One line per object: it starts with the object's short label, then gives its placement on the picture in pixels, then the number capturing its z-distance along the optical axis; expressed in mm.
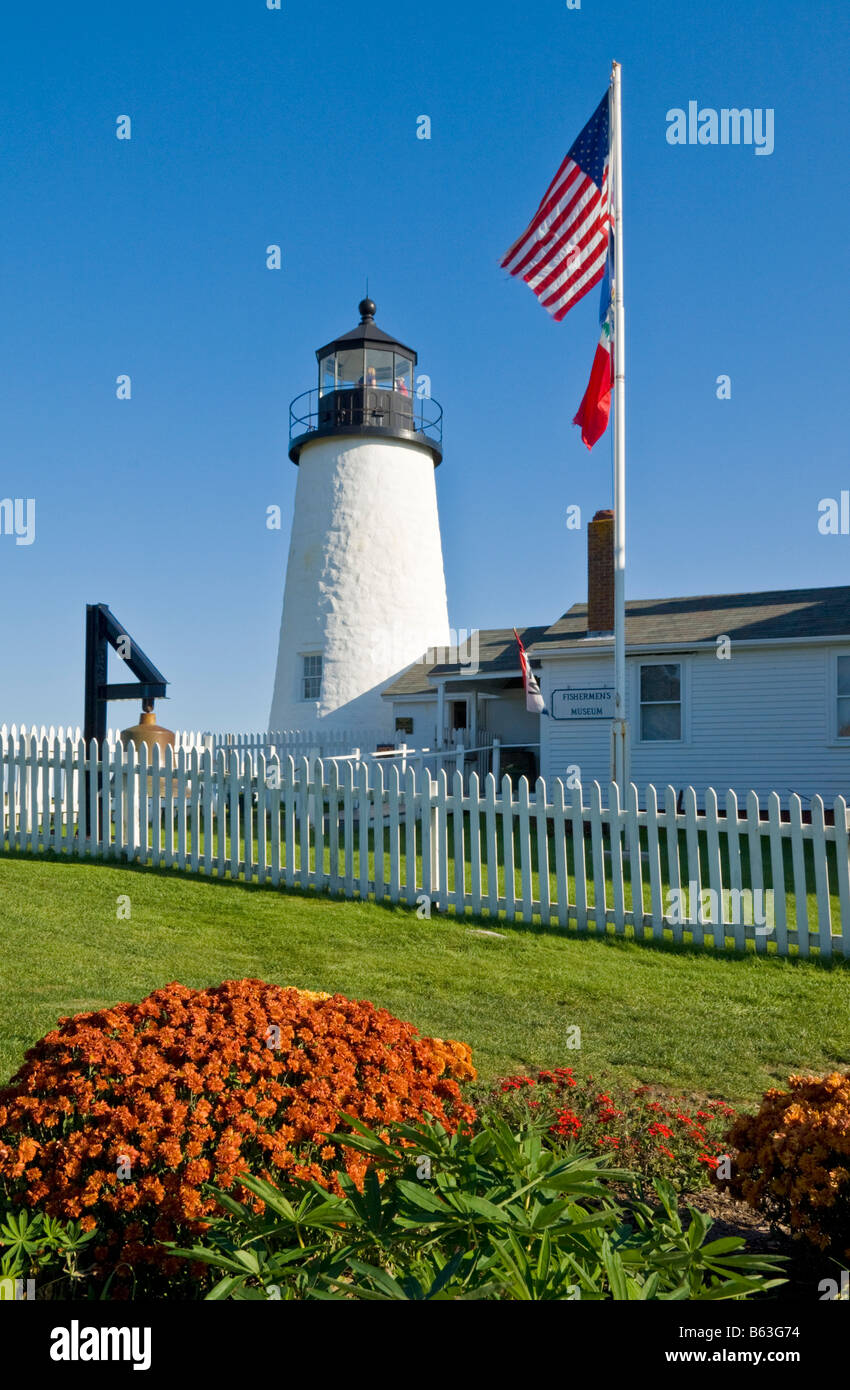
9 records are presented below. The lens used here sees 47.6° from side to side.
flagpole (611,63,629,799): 12945
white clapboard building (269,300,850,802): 18984
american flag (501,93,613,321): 12695
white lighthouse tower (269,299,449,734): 25328
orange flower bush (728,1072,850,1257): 3322
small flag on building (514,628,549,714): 17453
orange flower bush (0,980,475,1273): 3172
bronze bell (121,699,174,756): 15938
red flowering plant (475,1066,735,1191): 4180
